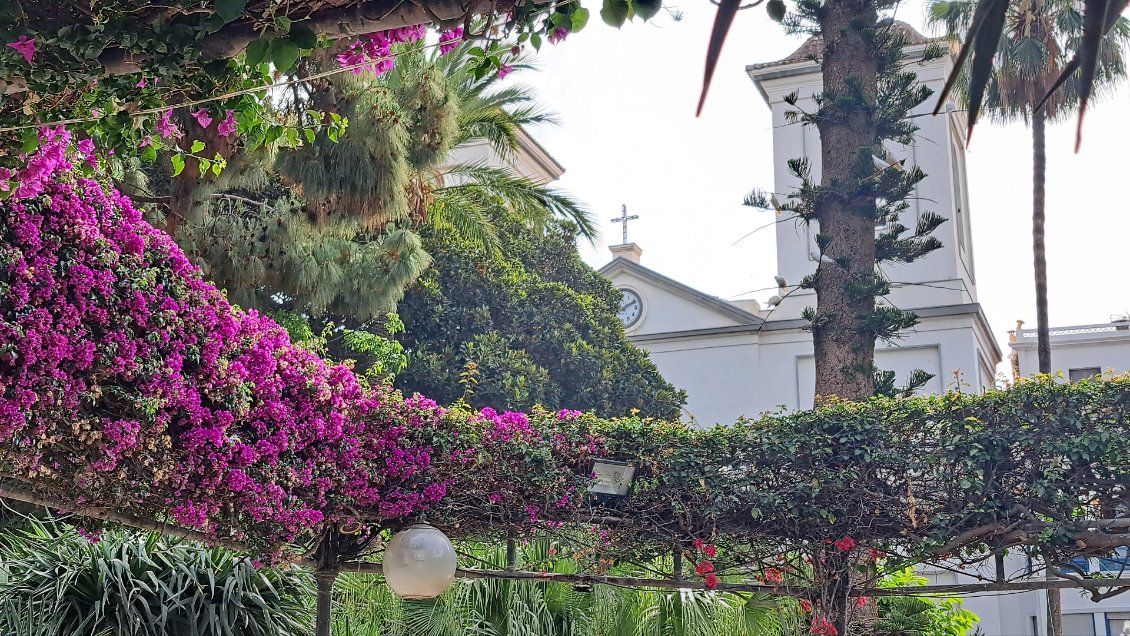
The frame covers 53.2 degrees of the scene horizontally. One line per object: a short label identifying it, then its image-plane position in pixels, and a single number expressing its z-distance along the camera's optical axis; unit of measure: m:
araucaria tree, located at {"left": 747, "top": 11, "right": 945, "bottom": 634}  11.35
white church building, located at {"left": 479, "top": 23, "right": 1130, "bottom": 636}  24.58
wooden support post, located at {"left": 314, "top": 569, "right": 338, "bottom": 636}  7.52
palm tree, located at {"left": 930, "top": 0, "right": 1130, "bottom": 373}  17.92
